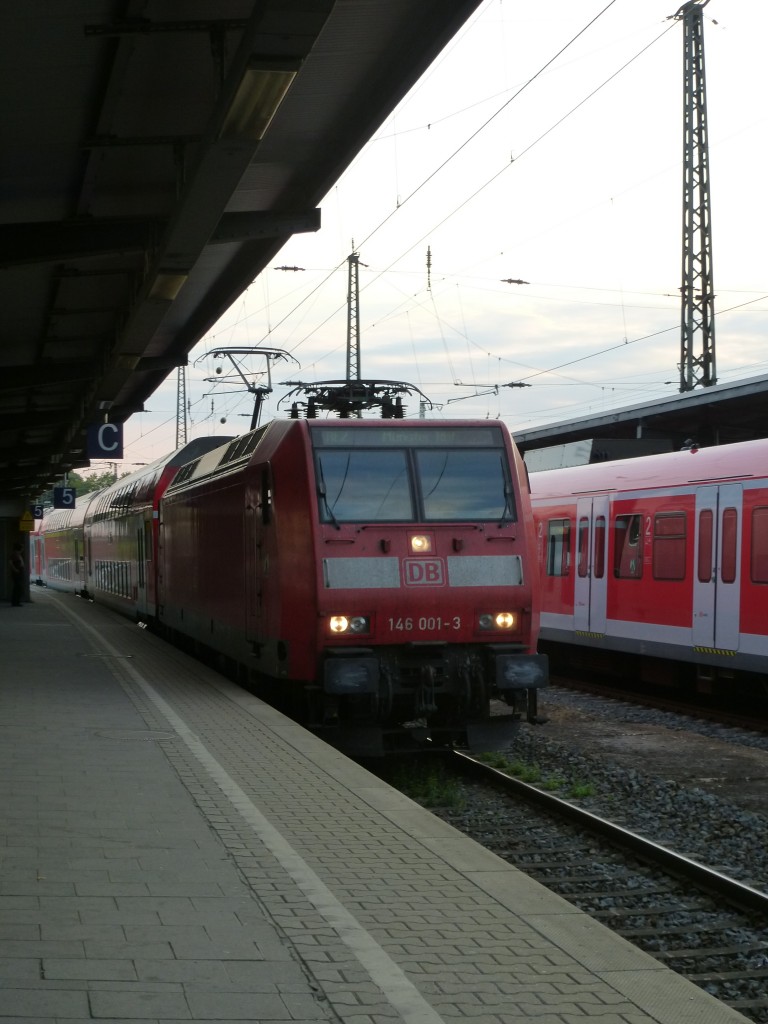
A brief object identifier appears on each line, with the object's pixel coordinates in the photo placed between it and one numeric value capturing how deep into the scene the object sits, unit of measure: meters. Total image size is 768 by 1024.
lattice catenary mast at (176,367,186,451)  63.41
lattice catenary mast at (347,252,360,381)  36.40
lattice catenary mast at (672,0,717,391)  20.42
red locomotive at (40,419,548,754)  10.49
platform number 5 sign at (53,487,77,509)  38.41
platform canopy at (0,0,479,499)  7.61
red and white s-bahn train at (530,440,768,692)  14.38
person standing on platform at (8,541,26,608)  36.84
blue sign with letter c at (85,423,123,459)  21.28
